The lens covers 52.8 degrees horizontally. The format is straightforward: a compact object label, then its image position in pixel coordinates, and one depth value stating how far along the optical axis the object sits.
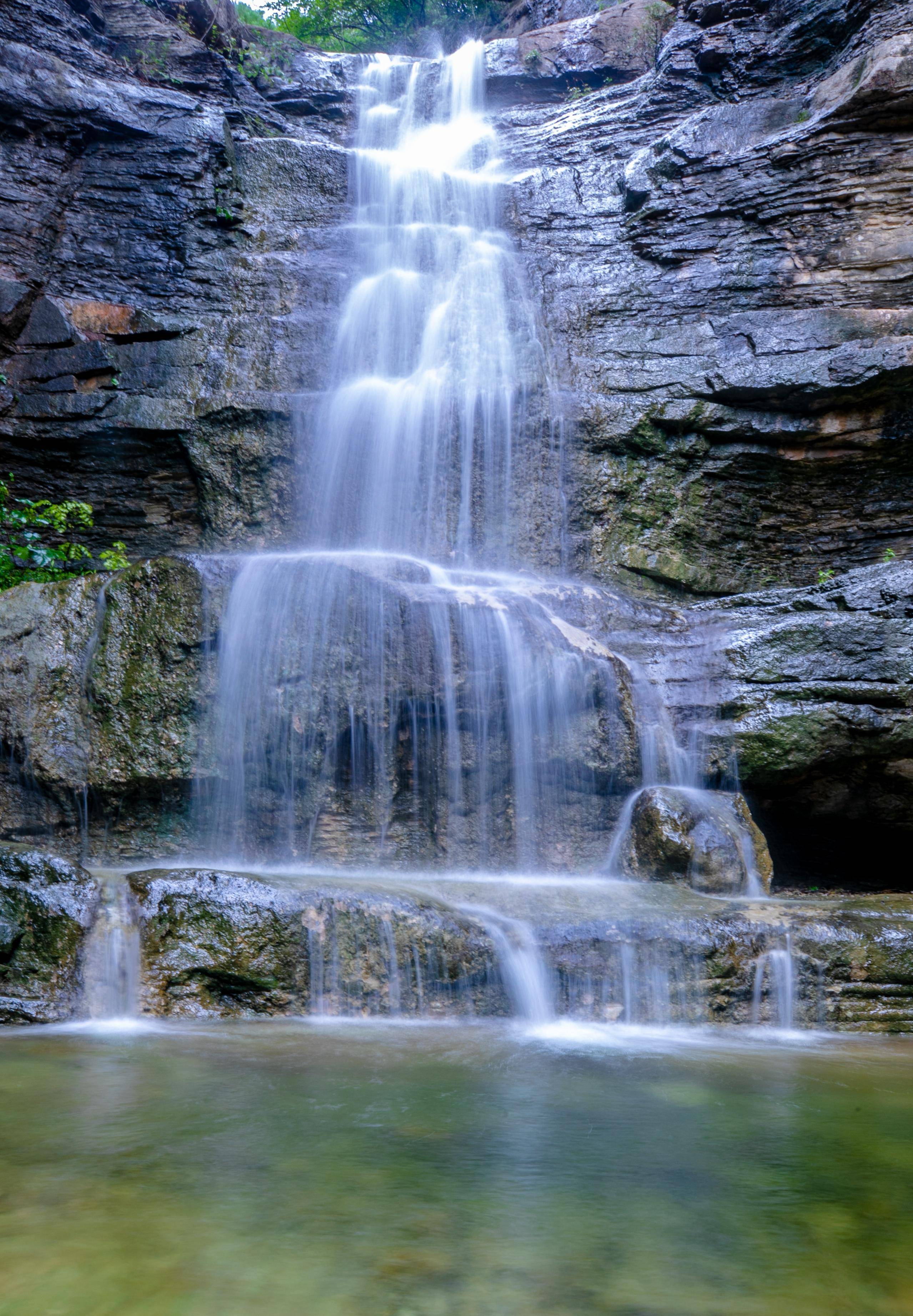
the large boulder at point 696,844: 6.53
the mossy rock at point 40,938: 5.01
